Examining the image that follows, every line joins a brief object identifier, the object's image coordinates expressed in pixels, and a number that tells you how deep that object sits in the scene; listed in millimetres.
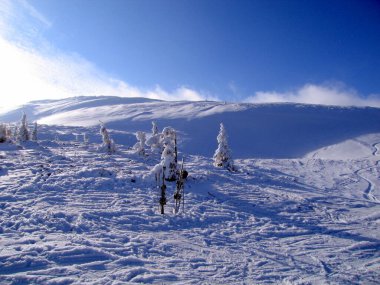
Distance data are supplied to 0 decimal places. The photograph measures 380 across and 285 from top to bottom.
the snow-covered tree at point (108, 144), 23047
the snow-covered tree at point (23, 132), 25297
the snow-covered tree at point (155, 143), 23069
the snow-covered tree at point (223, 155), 20000
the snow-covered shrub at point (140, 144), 22344
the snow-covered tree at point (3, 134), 22906
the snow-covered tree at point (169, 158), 13016
